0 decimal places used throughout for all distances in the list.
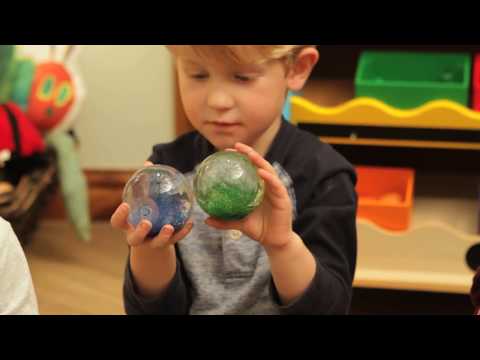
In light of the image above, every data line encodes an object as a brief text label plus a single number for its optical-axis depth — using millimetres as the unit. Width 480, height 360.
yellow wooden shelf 1348
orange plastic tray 1386
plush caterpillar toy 1681
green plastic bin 1513
